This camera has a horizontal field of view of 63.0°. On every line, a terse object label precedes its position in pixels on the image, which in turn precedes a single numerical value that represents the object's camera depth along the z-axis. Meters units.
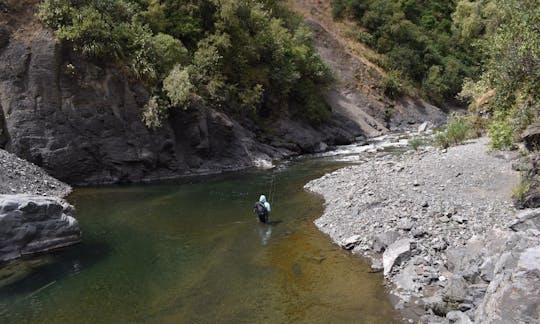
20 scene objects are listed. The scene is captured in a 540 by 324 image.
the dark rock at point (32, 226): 15.83
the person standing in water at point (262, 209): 19.17
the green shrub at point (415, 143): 29.39
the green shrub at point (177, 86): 31.48
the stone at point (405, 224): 15.46
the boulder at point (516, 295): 8.02
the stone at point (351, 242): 15.85
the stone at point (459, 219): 15.11
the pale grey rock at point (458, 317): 9.70
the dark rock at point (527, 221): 12.30
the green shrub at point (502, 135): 20.23
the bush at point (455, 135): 25.36
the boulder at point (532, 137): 17.45
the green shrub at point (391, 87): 59.06
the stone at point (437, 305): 10.77
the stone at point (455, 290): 10.70
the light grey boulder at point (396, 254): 13.64
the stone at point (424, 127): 46.69
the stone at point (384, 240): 15.10
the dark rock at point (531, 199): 15.12
